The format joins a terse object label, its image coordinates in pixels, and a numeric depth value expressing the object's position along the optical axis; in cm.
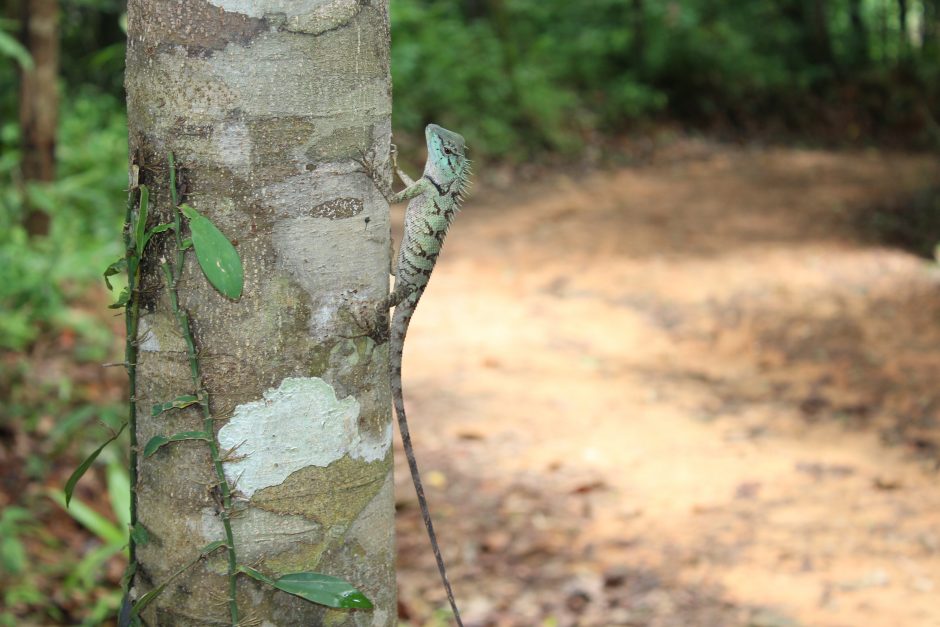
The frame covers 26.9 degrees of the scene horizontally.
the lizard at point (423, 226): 126
